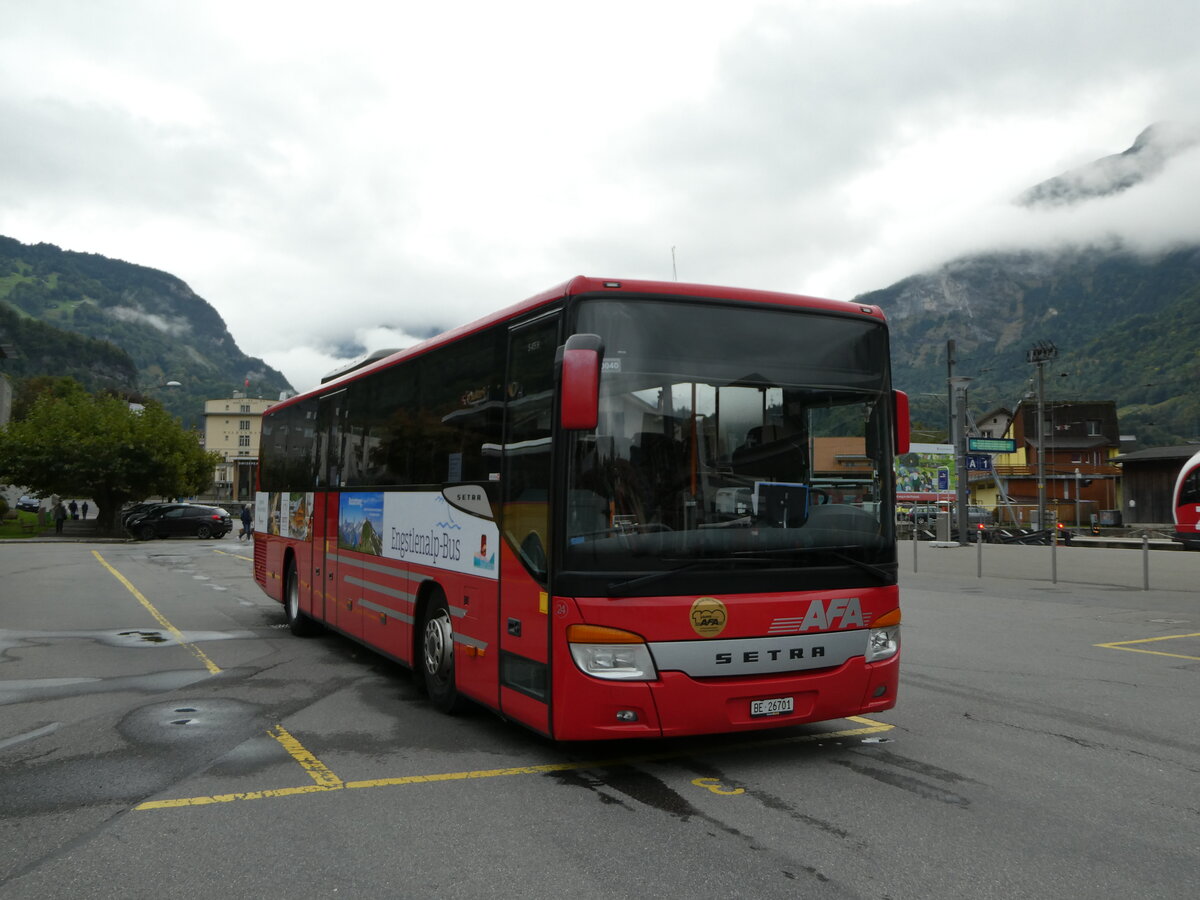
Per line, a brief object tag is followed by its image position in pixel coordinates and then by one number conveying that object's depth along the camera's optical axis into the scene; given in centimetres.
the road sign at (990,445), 3584
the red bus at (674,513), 541
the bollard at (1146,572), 1885
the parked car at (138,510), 4602
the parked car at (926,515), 5309
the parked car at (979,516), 5178
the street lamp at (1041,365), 4650
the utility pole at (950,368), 3800
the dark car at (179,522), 4309
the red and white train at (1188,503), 3888
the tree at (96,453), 4434
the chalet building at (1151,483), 7044
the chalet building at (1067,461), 8100
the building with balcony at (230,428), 15288
